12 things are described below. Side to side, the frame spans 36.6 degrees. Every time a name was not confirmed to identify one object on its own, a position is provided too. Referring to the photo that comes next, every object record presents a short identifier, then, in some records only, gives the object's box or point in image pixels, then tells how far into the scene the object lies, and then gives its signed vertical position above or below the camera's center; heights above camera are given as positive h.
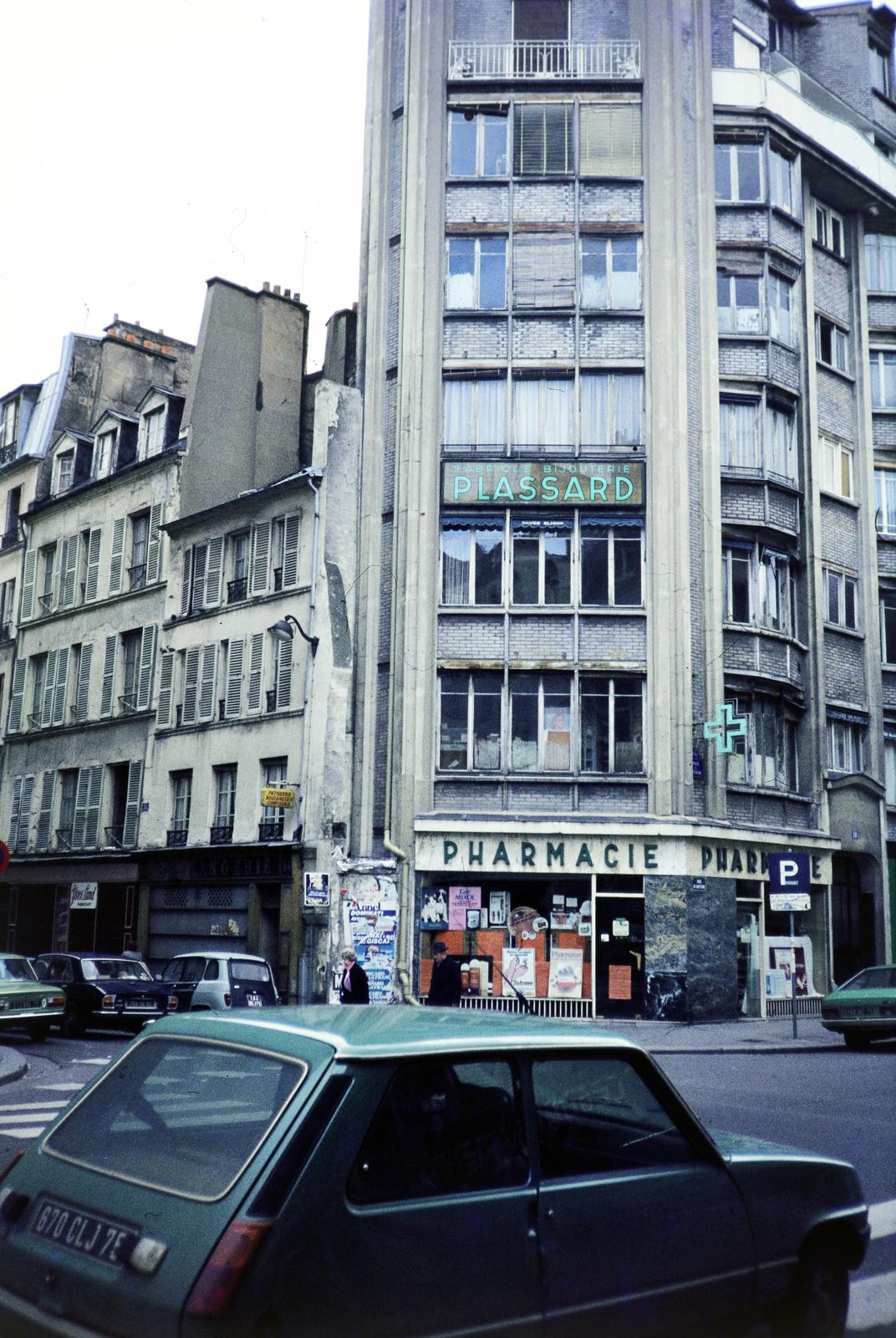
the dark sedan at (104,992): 21.67 -1.05
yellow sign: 28.77 +2.74
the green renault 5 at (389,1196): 3.65 -0.78
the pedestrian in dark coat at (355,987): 17.08 -0.71
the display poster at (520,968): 27.12 -0.68
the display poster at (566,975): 27.05 -0.80
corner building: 27.55 +8.92
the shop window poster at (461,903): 27.61 +0.58
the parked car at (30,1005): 20.64 -1.22
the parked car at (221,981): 21.39 -0.85
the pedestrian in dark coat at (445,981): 17.41 -0.62
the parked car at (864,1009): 20.61 -1.04
